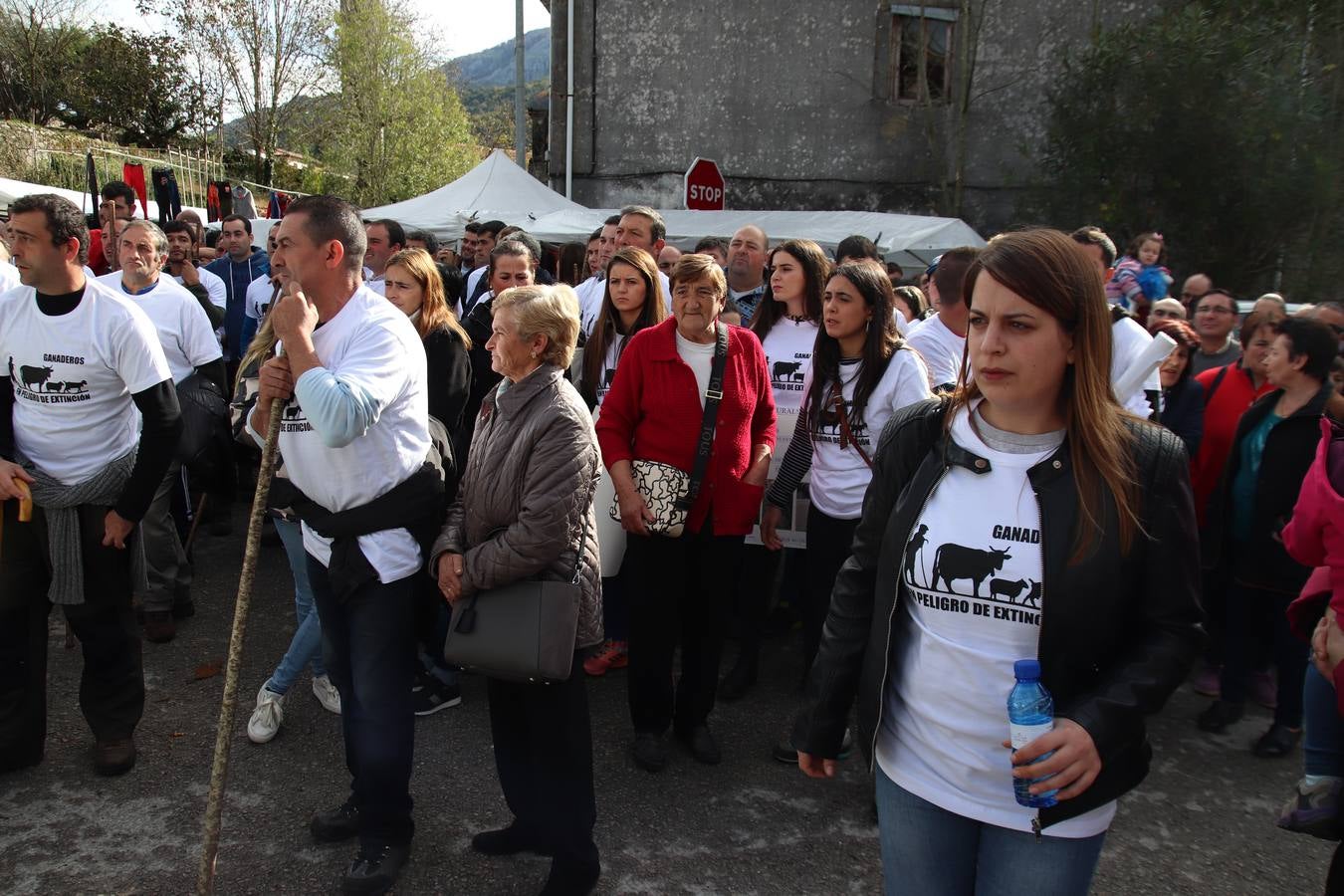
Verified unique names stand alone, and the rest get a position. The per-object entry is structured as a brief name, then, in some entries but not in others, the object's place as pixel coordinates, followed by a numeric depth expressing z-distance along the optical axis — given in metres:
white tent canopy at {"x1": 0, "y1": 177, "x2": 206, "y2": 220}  13.34
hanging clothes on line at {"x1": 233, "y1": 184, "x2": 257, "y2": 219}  13.98
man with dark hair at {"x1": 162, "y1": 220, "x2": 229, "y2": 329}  7.25
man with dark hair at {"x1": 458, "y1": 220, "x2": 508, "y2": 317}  9.02
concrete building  17.30
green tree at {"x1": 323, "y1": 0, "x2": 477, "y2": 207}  36.81
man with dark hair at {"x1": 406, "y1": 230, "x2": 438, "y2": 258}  8.13
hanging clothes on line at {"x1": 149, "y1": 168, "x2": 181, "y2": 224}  11.09
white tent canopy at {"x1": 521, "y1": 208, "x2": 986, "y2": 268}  12.85
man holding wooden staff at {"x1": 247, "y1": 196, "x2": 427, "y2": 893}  2.98
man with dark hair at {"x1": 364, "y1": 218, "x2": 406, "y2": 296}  6.47
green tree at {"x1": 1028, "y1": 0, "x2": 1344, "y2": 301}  13.27
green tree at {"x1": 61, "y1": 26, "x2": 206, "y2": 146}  33.09
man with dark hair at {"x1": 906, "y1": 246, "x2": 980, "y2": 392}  4.15
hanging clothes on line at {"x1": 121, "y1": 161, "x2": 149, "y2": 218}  11.02
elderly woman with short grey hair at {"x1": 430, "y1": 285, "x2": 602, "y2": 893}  2.96
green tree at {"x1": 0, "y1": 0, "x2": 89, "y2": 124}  31.75
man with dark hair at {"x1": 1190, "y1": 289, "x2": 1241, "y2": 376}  6.08
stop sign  11.16
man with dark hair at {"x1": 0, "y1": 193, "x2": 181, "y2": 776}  3.77
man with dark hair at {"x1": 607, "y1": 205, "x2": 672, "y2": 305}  5.89
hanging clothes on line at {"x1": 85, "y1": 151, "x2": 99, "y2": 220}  8.91
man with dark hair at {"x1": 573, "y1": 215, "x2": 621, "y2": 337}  5.93
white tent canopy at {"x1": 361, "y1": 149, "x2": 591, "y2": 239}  14.20
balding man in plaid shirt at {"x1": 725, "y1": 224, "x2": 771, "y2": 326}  6.07
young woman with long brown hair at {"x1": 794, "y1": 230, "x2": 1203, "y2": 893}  1.78
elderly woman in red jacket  3.95
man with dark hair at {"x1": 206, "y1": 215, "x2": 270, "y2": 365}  8.24
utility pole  17.87
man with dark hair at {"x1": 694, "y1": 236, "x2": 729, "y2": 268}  7.67
